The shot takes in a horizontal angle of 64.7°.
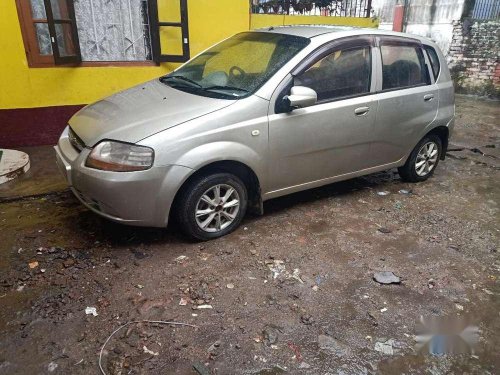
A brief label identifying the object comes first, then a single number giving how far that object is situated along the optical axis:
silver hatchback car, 3.03
